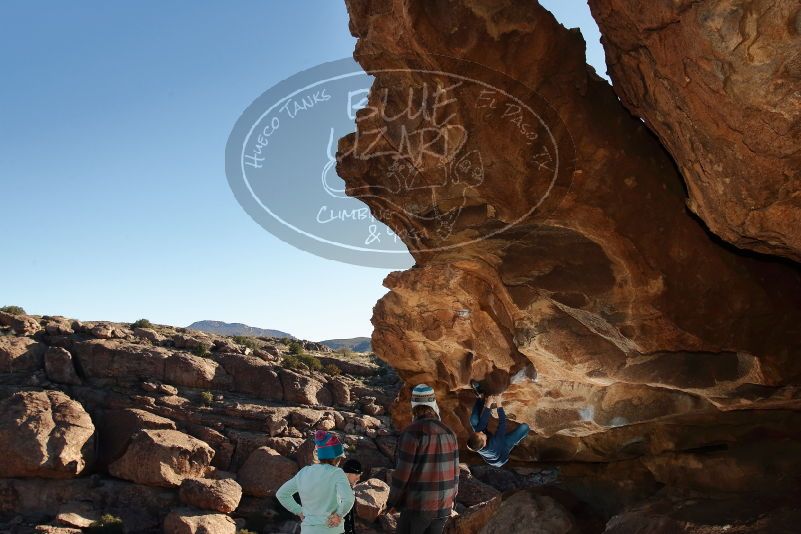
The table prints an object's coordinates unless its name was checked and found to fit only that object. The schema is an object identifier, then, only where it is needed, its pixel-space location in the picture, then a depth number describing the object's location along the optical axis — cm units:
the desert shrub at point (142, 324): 3614
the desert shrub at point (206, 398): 2698
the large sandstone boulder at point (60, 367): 2683
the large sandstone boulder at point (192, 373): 2803
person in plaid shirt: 486
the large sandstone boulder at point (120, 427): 2380
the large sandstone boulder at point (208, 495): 2202
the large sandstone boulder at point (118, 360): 2748
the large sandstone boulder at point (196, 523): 2033
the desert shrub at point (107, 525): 2053
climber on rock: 723
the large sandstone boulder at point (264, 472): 2342
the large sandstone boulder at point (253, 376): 2888
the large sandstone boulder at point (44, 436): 2164
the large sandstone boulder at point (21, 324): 2964
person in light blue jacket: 475
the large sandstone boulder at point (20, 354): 2683
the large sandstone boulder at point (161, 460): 2280
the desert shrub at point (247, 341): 3678
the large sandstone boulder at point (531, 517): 650
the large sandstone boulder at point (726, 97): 328
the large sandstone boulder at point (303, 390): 2873
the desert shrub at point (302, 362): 3228
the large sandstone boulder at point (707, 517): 454
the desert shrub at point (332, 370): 3356
